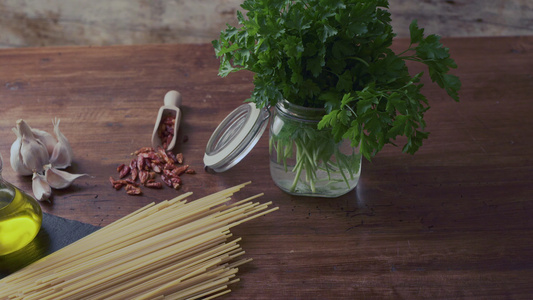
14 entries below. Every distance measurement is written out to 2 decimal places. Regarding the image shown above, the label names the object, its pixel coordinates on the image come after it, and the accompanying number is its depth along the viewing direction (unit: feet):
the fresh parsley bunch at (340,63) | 2.68
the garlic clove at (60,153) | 3.67
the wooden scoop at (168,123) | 3.94
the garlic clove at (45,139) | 3.76
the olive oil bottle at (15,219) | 2.95
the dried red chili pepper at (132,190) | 3.50
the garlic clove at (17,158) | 3.54
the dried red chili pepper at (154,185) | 3.56
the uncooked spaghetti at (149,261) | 2.72
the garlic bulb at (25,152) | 3.53
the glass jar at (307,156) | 3.08
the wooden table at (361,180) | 2.94
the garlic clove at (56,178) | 3.52
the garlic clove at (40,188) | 3.43
